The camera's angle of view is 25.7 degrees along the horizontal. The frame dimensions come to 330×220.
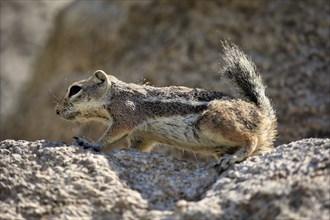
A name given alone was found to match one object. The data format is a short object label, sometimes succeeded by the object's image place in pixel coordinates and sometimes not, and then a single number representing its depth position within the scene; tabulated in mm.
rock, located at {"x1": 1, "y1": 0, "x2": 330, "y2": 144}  10836
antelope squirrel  6379
